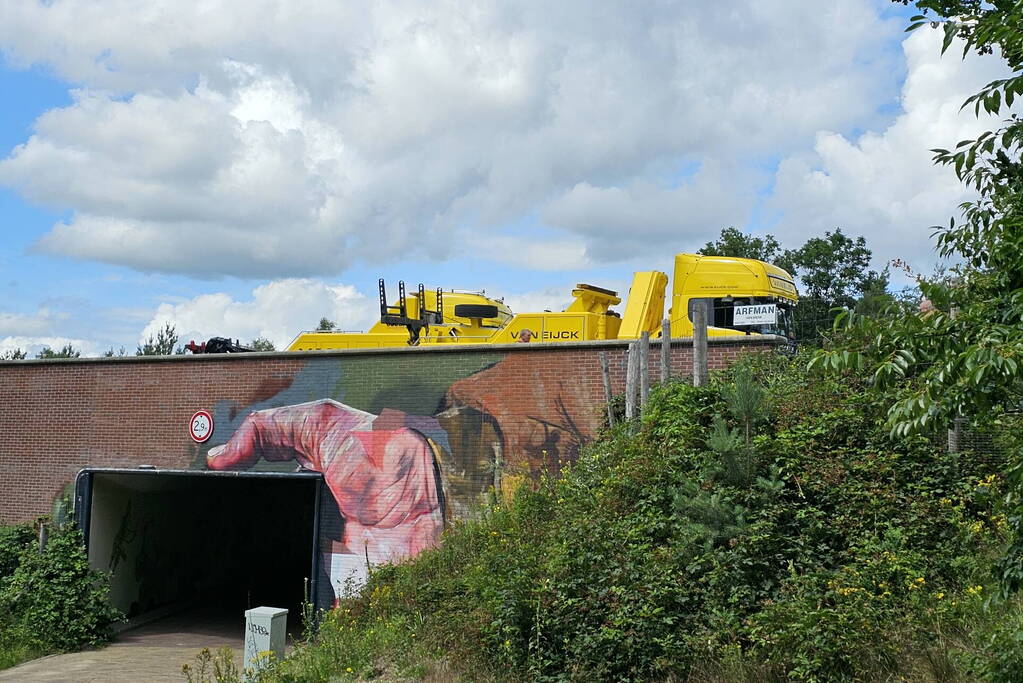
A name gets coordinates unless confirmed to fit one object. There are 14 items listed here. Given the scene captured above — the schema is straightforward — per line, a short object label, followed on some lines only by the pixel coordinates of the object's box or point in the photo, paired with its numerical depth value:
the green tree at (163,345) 52.25
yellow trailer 18.64
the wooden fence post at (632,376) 15.28
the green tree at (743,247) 40.47
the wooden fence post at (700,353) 14.32
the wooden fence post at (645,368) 14.76
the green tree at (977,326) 5.60
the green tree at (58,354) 46.12
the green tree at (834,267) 37.47
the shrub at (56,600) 19.48
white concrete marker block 13.11
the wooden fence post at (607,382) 15.87
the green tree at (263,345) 59.24
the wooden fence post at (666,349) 15.05
